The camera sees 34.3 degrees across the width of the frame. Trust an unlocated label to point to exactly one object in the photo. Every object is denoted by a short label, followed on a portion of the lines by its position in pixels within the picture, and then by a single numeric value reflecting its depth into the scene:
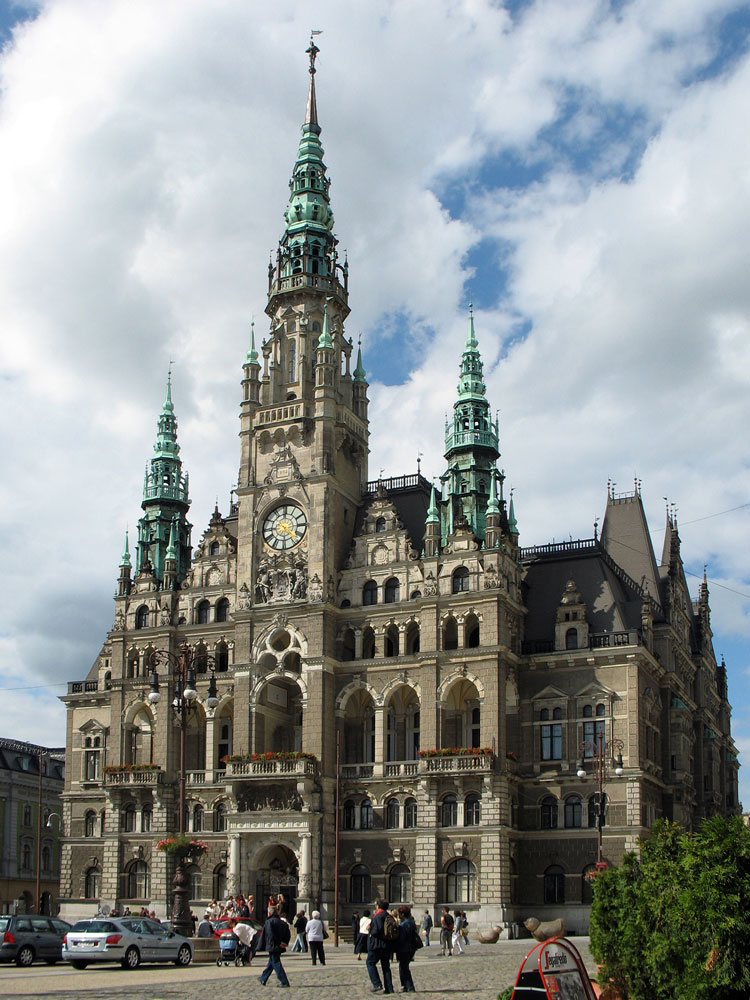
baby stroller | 42.34
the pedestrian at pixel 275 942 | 32.38
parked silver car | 39.06
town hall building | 68.06
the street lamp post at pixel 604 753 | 66.69
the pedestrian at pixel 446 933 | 48.38
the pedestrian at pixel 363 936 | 42.41
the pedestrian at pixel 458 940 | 49.88
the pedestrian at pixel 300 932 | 52.72
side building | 98.62
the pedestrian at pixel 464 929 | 52.34
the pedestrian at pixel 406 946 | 30.20
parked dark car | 39.91
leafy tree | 18.92
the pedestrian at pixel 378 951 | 29.61
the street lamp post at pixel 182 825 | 45.50
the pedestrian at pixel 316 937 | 41.31
